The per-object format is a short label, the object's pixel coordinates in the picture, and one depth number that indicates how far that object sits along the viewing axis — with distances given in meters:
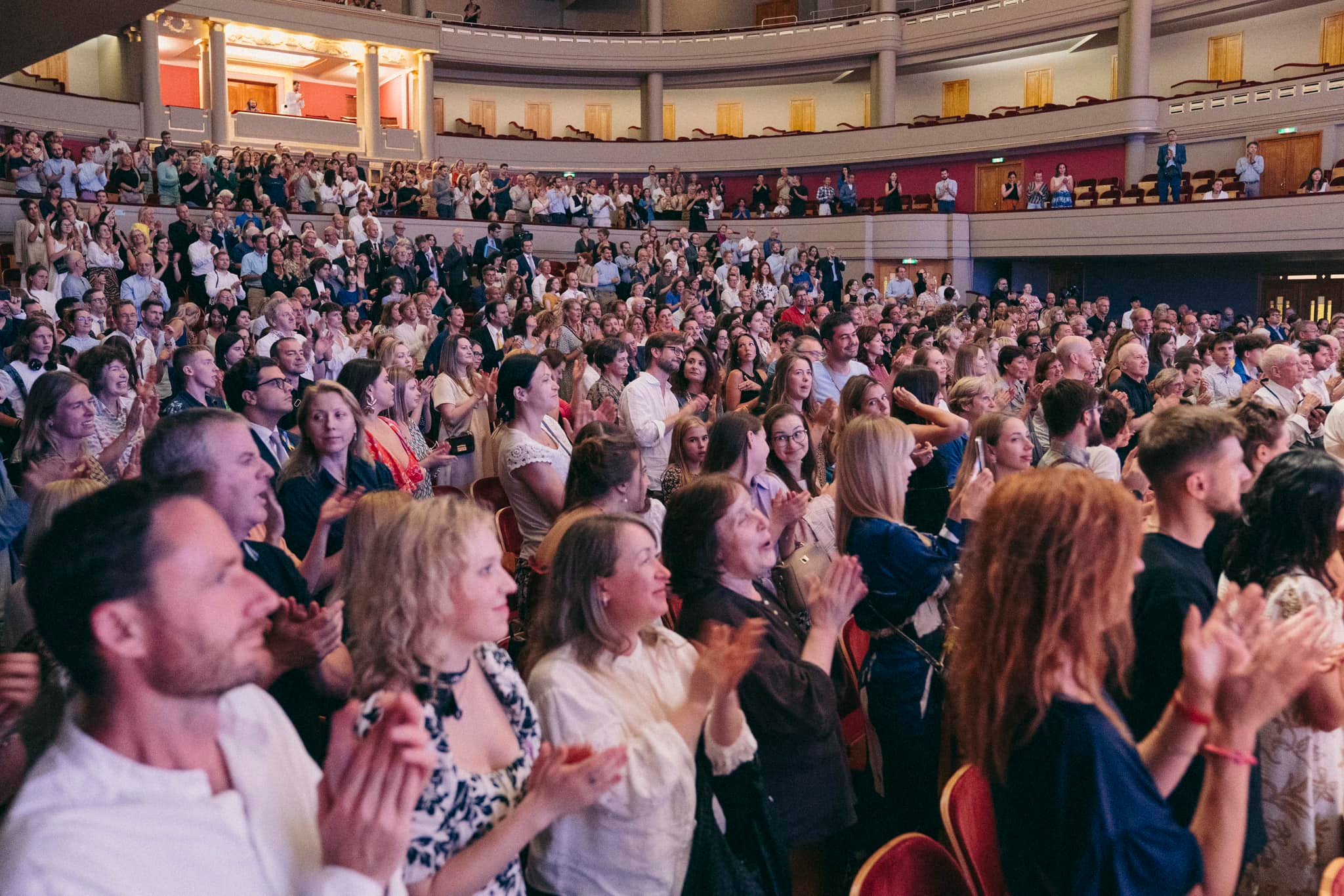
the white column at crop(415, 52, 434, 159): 23.42
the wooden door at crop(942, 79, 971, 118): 24.97
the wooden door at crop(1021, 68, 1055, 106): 23.88
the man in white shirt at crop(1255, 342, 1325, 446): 5.96
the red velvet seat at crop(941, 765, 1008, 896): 2.02
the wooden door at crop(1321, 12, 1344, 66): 19.58
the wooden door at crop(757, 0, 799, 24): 26.39
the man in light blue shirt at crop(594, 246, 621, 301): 14.77
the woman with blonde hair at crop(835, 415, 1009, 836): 2.94
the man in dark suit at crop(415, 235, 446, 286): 13.24
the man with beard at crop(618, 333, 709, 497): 5.07
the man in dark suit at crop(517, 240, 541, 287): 13.64
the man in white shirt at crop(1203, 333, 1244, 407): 7.58
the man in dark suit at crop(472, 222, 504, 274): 14.57
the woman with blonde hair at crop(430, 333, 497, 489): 5.23
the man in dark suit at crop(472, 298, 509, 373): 9.40
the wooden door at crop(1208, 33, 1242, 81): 21.20
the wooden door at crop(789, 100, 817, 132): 26.73
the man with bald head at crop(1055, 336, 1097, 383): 6.00
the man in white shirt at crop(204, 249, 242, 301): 10.62
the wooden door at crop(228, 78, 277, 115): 23.92
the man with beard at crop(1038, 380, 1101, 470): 4.23
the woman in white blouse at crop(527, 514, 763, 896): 1.95
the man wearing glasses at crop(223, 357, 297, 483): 4.20
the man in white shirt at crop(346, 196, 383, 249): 13.63
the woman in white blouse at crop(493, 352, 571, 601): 3.82
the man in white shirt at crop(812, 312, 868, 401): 6.18
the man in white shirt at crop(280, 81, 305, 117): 21.81
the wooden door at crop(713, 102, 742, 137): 27.14
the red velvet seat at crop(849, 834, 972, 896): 1.90
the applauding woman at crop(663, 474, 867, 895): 2.42
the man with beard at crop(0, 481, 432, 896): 1.20
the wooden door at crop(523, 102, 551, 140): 27.12
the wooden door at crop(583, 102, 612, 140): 27.20
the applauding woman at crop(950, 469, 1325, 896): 1.51
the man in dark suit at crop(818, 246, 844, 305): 16.59
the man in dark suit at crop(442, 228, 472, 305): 13.72
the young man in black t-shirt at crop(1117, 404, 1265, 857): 2.12
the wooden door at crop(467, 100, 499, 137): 26.58
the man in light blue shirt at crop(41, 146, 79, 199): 12.49
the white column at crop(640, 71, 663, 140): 25.56
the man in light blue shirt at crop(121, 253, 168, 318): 9.77
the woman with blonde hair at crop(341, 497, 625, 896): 1.66
